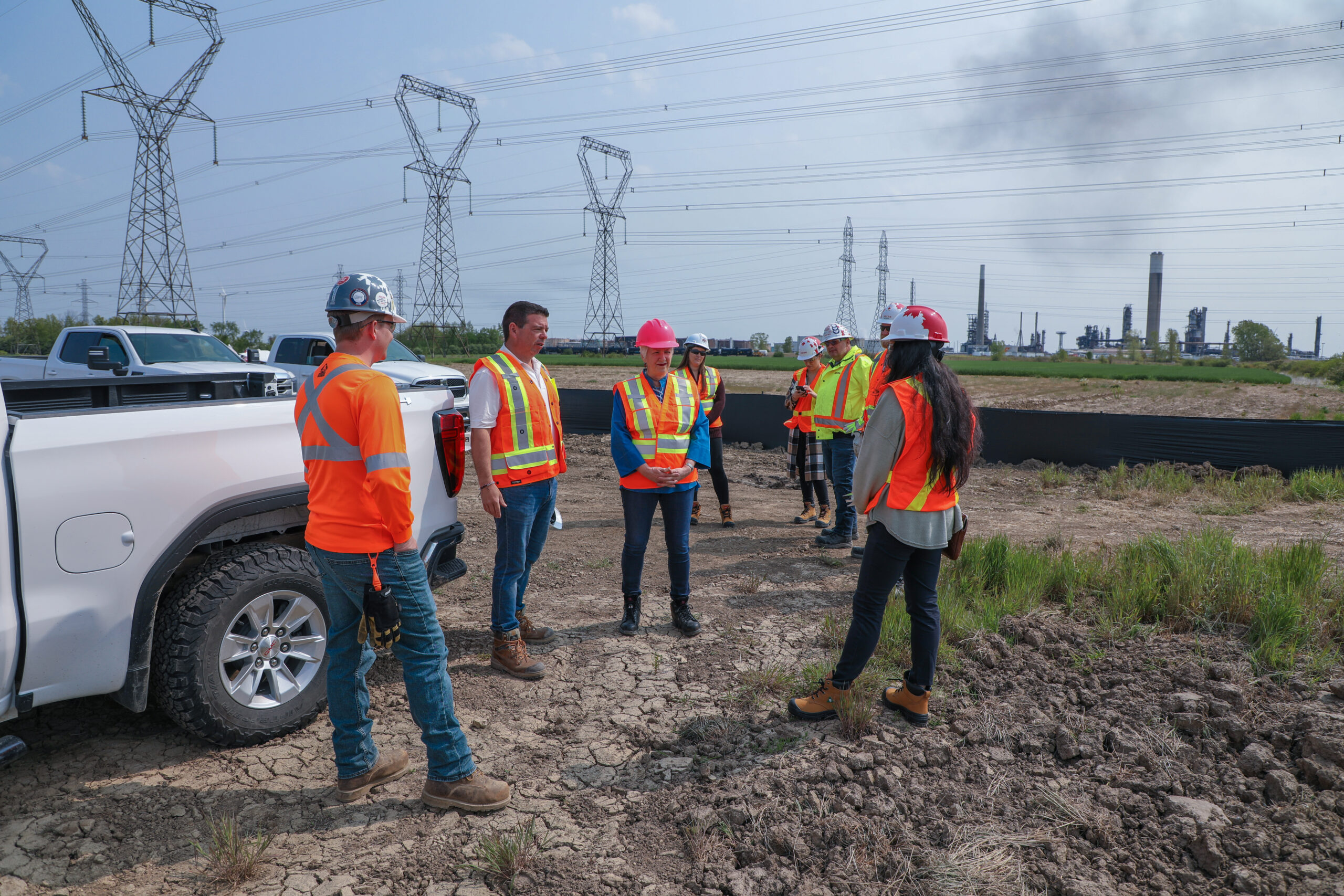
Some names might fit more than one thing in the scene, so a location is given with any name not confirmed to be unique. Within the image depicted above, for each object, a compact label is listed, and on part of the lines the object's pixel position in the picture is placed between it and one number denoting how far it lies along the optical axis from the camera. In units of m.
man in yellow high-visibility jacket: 6.96
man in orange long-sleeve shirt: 2.62
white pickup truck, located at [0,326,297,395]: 12.20
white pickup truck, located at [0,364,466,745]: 2.63
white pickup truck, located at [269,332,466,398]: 13.42
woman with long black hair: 3.29
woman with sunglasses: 7.55
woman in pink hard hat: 4.59
